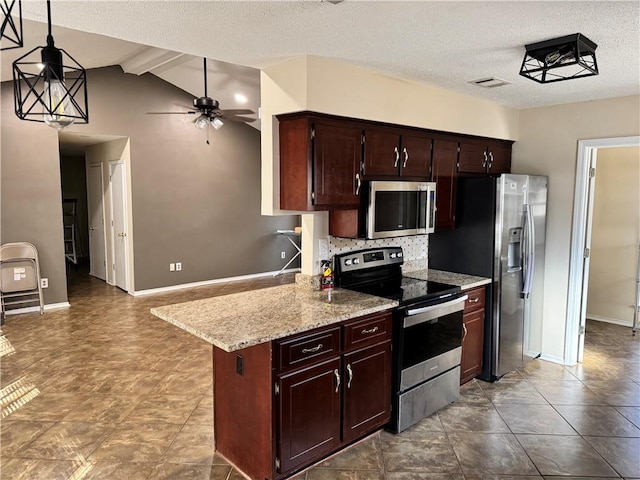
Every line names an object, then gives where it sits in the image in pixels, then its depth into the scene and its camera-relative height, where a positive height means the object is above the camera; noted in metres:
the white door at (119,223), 6.64 -0.41
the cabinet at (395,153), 3.19 +0.34
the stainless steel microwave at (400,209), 3.13 -0.08
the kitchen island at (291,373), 2.27 -0.96
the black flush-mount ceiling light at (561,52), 2.35 +0.80
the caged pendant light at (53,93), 1.87 +0.43
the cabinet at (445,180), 3.71 +0.15
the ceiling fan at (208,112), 5.68 +1.12
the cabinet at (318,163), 2.85 +0.23
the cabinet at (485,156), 3.98 +0.39
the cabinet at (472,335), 3.56 -1.10
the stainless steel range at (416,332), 2.90 -0.90
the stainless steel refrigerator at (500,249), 3.68 -0.43
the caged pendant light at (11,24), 1.17 +0.85
